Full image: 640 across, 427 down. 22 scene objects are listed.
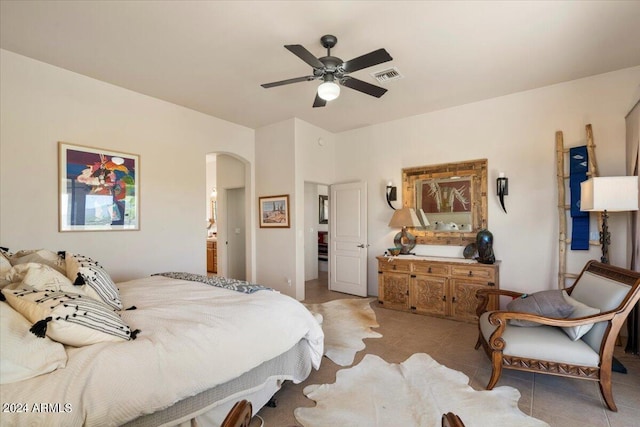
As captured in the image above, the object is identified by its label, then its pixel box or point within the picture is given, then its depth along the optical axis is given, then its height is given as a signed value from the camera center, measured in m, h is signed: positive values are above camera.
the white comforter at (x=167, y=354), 1.20 -0.72
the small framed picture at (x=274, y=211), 4.96 +0.09
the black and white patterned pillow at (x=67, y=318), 1.37 -0.48
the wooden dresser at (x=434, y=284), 3.80 -0.97
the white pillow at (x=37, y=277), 1.66 -0.35
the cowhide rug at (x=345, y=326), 3.00 -1.41
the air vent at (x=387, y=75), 3.28 +1.62
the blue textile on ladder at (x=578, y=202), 3.44 +0.13
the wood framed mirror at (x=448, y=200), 4.22 +0.23
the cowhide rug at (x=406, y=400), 1.97 -1.39
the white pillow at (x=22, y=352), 1.18 -0.57
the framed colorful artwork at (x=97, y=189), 3.28 +0.35
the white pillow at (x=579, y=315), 2.19 -0.80
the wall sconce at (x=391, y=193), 4.91 +0.37
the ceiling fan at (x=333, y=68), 2.30 +1.26
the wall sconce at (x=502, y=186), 3.91 +0.37
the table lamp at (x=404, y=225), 4.44 -0.16
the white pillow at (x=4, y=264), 1.82 -0.29
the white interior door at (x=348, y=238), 5.23 -0.43
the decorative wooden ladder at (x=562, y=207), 3.56 +0.07
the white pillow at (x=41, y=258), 2.13 -0.30
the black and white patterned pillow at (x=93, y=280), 1.91 -0.42
